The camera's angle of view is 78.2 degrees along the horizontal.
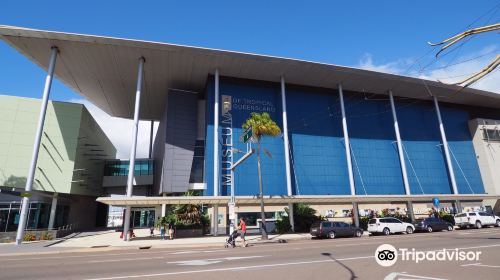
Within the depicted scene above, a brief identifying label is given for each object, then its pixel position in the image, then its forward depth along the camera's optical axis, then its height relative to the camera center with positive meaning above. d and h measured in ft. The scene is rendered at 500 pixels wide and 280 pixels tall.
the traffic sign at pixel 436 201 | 120.88 +4.48
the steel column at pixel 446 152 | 145.65 +28.92
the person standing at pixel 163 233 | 94.07 -4.03
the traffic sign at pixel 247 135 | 79.65 +21.06
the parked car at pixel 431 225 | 96.07 -3.67
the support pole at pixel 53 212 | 113.41 +3.69
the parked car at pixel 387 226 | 91.45 -3.62
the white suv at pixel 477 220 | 105.50 -2.70
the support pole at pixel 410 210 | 127.03 +1.33
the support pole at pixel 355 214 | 116.92 +0.24
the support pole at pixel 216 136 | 111.65 +30.28
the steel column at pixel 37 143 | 89.35 +24.22
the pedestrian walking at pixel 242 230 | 70.23 -2.82
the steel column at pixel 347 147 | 128.34 +28.71
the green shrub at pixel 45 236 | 97.97 -4.21
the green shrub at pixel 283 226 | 109.45 -3.35
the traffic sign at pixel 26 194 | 89.21 +8.11
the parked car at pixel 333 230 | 85.40 -4.04
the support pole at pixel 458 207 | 138.72 +2.26
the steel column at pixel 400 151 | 138.41 +27.86
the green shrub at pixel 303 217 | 112.57 -0.42
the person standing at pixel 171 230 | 93.35 -3.29
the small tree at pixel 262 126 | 95.71 +27.36
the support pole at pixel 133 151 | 96.21 +23.22
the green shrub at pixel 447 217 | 126.82 -1.83
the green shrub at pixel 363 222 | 120.29 -2.91
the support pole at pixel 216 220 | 103.19 -0.63
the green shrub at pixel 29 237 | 93.77 -4.22
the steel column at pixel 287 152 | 112.88 +24.96
